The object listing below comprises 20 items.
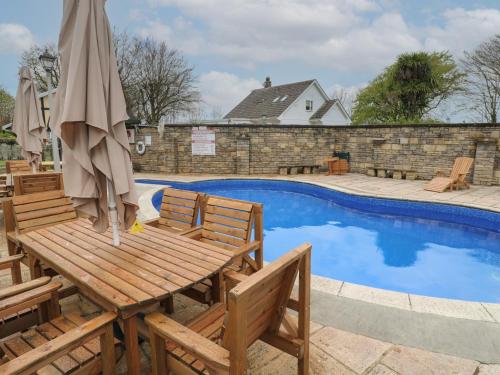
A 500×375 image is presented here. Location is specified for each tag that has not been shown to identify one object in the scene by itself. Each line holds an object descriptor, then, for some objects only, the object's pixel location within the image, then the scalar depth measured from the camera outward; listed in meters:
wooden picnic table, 1.61
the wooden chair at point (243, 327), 1.24
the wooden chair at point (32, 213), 3.06
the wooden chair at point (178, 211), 3.35
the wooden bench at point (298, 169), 12.88
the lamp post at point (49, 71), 6.63
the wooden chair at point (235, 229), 2.82
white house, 22.83
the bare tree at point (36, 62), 19.02
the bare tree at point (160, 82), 22.83
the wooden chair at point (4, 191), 5.12
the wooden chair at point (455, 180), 8.48
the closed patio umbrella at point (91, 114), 1.81
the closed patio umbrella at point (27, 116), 5.16
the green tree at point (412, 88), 14.85
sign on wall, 12.87
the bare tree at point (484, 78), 15.18
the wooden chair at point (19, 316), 1.77
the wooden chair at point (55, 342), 1.22
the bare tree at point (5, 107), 21.47
